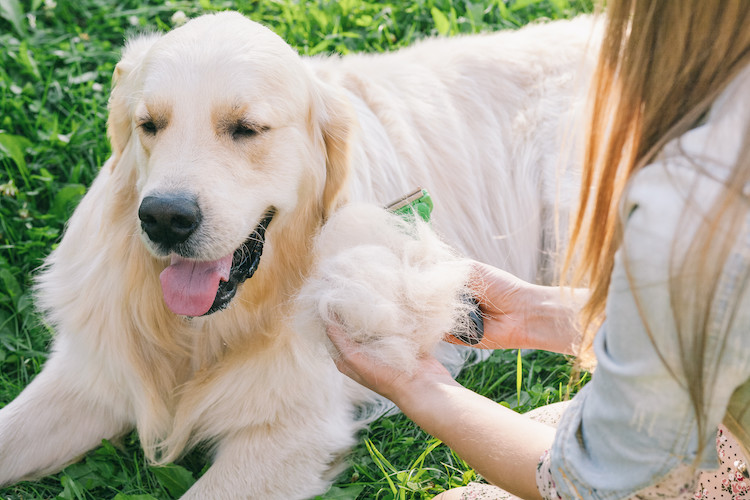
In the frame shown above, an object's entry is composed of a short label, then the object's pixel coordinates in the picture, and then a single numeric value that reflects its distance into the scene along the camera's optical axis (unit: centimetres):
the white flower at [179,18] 145
